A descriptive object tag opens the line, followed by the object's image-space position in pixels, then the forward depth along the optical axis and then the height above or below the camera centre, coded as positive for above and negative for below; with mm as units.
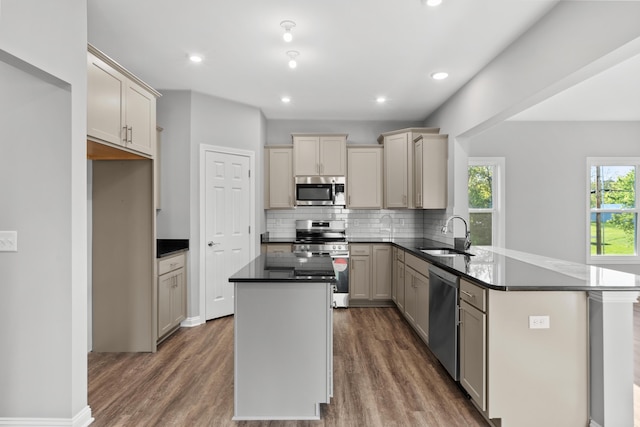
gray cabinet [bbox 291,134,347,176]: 5195 +837
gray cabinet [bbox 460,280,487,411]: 2129 -827
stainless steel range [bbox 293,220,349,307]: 4863 -461
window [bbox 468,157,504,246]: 5262 +159
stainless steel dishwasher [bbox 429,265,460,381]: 2594 -827
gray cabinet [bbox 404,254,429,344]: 3375 -851
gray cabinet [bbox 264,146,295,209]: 5250 +554
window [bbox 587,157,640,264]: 5336 -8
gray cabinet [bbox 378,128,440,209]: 4992 +645
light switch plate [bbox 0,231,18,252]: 2137 -170
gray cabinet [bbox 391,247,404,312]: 4449 -871
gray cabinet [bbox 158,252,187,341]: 3535 -854
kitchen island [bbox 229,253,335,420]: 2229 -855
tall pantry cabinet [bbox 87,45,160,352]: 3307 -357
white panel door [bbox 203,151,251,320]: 4320 -159
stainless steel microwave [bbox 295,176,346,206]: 5207 +318
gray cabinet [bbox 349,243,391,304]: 4996 -835
